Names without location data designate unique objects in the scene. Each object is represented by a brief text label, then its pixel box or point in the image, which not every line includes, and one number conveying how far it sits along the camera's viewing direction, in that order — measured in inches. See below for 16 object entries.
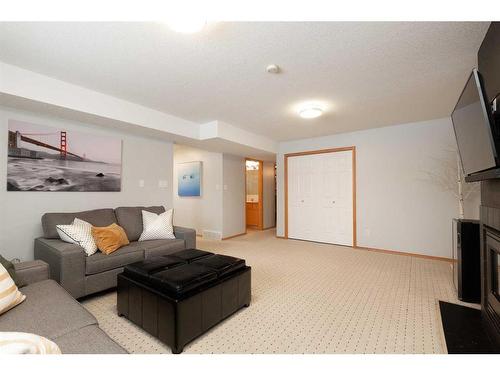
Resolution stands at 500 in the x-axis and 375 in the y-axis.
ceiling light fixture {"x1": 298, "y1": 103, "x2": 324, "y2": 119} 118.6
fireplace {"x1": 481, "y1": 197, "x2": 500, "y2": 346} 57.7
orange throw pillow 94.7
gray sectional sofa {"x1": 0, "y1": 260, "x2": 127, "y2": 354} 40.8
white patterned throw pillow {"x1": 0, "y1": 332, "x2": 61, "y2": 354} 28.0
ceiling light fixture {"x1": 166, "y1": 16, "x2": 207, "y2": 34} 58.3
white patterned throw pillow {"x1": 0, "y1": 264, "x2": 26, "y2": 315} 48.0
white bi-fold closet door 176.9
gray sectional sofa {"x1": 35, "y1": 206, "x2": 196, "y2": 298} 82.5
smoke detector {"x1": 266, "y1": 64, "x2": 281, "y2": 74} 81.6
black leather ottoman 60.8
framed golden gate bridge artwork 98.6
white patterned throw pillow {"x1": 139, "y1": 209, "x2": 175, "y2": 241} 119.9
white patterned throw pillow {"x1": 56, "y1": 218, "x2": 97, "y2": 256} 91.0
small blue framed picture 218.4
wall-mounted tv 48.3
